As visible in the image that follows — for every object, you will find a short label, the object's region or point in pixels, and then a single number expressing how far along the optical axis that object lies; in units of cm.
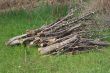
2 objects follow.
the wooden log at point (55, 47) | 1084
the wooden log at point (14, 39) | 1172
